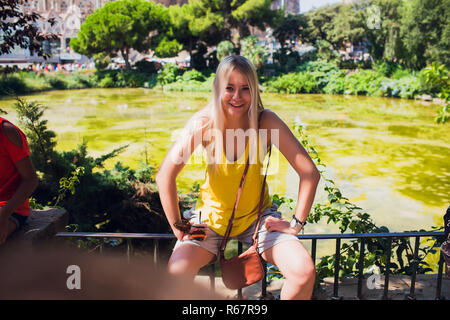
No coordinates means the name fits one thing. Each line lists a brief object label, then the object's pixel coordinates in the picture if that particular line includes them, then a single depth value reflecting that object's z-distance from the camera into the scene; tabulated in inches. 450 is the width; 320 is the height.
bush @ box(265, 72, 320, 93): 912.3
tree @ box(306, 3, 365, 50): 1119.6
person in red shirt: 74.7
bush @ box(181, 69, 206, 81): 1035.7
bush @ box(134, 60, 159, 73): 1169.4
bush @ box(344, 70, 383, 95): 825.8
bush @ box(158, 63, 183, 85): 1032.8
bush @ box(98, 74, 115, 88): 1036.4
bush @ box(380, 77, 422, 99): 738.2
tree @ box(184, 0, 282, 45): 1103.6
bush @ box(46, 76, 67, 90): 948.8
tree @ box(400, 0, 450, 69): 733.9
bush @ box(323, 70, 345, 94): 887.1
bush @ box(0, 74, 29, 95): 802.2
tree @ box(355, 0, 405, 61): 962.7
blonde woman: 69.5
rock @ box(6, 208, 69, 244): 75.9
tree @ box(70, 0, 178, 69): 1090.1
